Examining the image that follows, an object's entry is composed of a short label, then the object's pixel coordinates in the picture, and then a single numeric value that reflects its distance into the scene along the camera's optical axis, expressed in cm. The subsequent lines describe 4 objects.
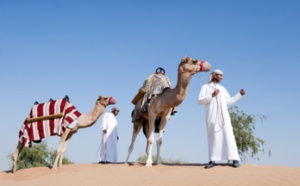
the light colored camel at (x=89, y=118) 1209
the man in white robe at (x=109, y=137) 1402
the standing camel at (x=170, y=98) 905
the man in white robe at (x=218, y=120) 820
